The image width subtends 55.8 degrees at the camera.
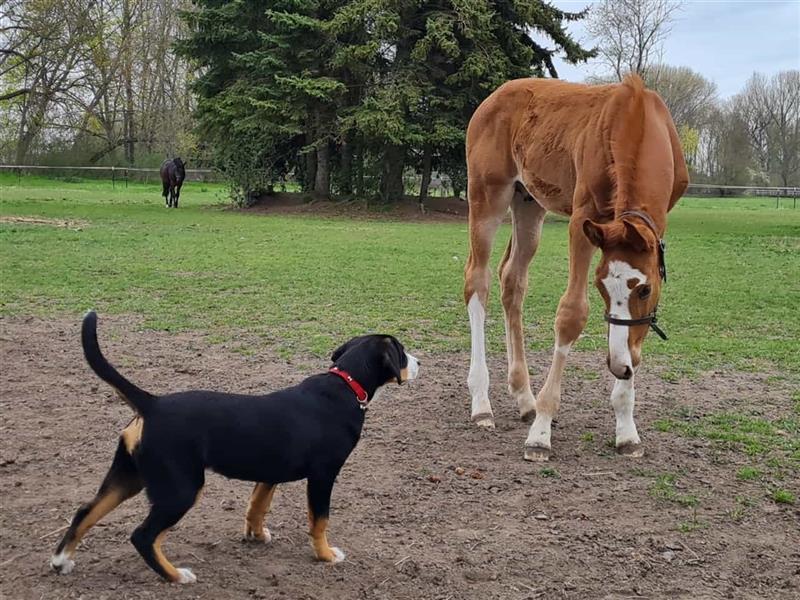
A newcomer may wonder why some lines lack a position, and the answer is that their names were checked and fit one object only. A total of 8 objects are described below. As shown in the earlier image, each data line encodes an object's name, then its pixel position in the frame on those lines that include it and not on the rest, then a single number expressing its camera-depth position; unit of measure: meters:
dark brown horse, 28.66
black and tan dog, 2.98
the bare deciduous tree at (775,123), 64.88
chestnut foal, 4.19
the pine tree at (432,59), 24.84
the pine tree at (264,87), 25.92
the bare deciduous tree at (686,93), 57.87
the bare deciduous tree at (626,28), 41.34
